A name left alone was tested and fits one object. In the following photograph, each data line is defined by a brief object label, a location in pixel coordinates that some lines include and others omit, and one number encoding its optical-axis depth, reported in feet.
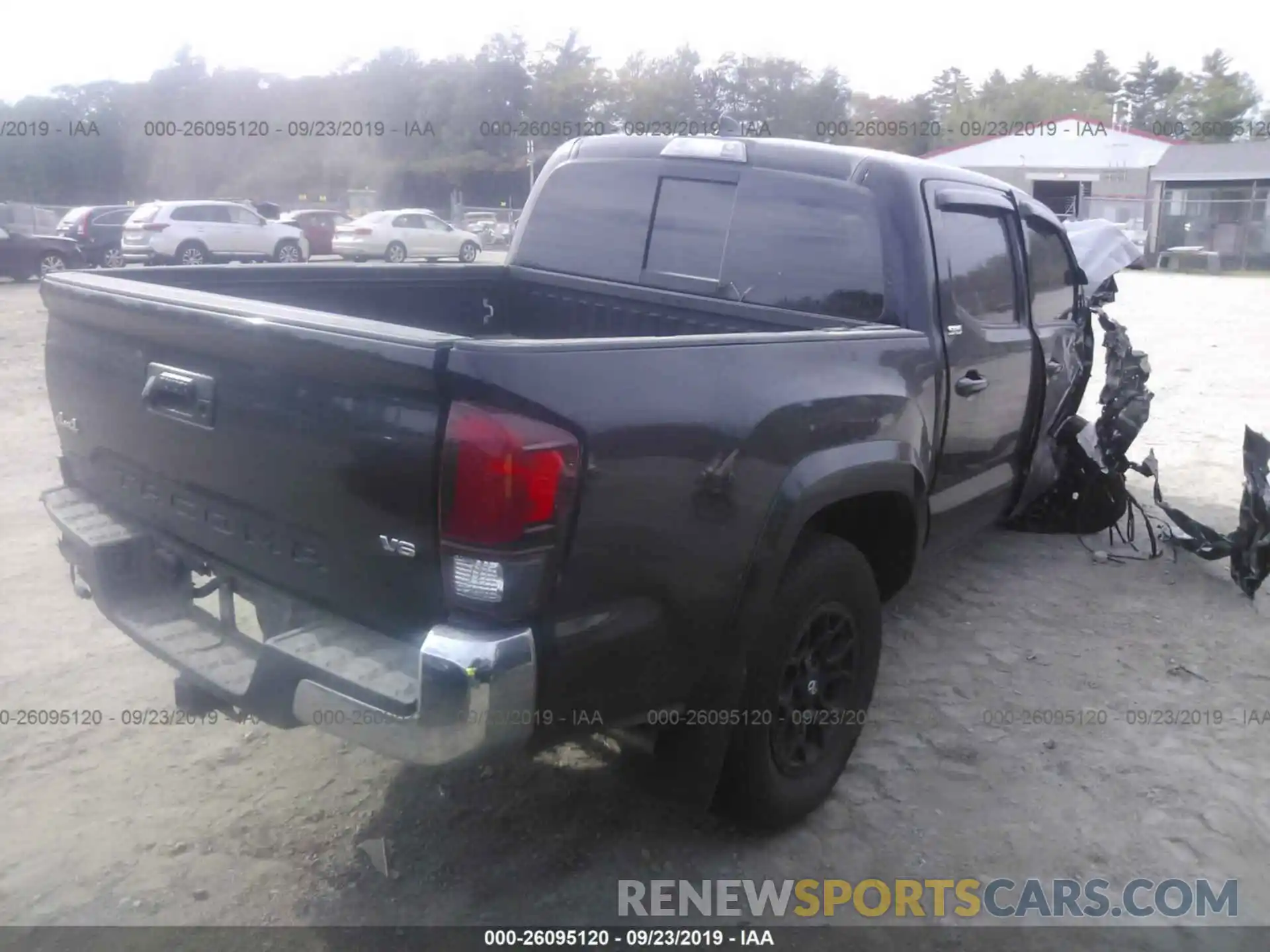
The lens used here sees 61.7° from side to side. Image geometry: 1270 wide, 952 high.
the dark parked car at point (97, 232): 77.56
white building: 144.25
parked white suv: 73.46
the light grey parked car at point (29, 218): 89.86
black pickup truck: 7.48
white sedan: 90.27
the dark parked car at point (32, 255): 71.31
